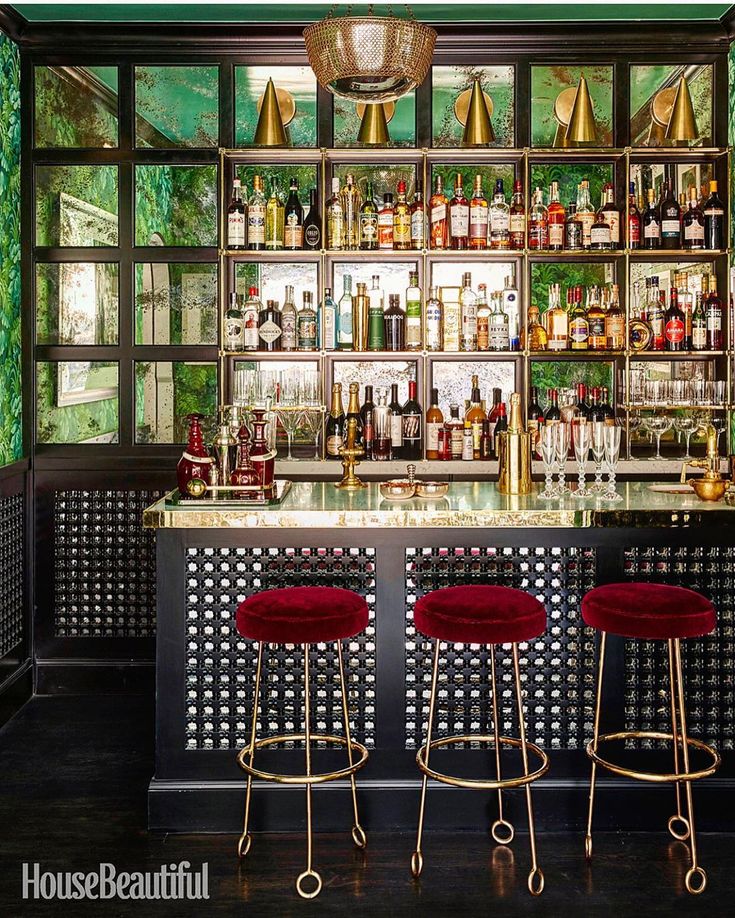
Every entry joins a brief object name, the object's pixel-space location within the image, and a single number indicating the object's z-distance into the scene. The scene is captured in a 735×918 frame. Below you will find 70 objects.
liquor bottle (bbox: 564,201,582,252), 4.79
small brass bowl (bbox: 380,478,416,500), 3.27
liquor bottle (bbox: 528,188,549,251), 4.79
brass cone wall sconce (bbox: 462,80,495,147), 4.65
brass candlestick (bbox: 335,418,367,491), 3.56
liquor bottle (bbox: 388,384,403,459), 4.89
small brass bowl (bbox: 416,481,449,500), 3.30
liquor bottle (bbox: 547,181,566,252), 4.78
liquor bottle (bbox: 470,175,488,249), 4.78
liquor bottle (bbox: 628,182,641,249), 4.77
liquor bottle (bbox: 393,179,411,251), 4.78
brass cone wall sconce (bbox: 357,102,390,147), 4.65
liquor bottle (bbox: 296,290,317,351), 4.84
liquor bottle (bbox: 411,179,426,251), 4.75
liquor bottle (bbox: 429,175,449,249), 4.78
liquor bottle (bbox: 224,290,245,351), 4.77
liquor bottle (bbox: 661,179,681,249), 4.77
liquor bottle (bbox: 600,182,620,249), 4.77
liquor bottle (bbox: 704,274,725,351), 4.77
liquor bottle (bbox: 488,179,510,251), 4.78
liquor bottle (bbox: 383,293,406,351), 4.89
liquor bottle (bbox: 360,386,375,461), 4.86
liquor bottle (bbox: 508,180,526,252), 4.79
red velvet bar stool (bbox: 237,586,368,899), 2.66
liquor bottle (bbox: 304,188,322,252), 4.77
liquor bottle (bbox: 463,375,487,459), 4.82
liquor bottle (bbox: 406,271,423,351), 4.95
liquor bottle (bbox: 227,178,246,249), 4.71
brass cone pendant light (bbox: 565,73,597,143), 4.63
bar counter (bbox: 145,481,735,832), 3.17
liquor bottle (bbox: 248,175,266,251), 4.75
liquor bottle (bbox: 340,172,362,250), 4.78
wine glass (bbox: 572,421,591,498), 3.18
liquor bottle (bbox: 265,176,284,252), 4.77
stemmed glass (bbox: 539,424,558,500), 3.26
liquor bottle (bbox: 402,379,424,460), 4.89
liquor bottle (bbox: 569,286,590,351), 4.80
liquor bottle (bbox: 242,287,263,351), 4.83
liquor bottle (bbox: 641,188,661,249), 4.78
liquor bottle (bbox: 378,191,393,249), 4.79
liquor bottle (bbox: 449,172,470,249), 4.75
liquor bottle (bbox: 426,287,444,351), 4.82
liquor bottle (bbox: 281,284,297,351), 4.87
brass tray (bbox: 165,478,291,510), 3.16
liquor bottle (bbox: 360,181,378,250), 4.77
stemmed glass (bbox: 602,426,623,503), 3.18
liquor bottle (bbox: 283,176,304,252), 4.77
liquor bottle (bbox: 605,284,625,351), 4.79
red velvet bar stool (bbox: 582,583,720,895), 2.72
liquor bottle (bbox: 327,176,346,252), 4.78
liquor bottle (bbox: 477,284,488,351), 4.86
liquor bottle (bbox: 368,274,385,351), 4.89
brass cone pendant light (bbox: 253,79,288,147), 4.65
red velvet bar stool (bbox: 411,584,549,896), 2.65
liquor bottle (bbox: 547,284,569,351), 4.82
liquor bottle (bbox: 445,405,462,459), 4.80
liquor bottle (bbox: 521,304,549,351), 4.84
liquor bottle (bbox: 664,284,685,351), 4.79
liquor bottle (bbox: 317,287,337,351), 4.81
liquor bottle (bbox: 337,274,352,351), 4.98
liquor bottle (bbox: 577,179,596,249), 4.82
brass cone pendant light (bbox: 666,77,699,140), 4.61
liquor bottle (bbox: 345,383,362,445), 3.73
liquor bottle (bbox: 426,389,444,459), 4.88
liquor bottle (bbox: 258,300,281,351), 4.85
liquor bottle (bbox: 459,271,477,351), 4.86
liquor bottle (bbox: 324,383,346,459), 4.79
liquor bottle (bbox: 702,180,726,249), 4.73
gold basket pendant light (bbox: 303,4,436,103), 2.80
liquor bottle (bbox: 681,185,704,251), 4.75
